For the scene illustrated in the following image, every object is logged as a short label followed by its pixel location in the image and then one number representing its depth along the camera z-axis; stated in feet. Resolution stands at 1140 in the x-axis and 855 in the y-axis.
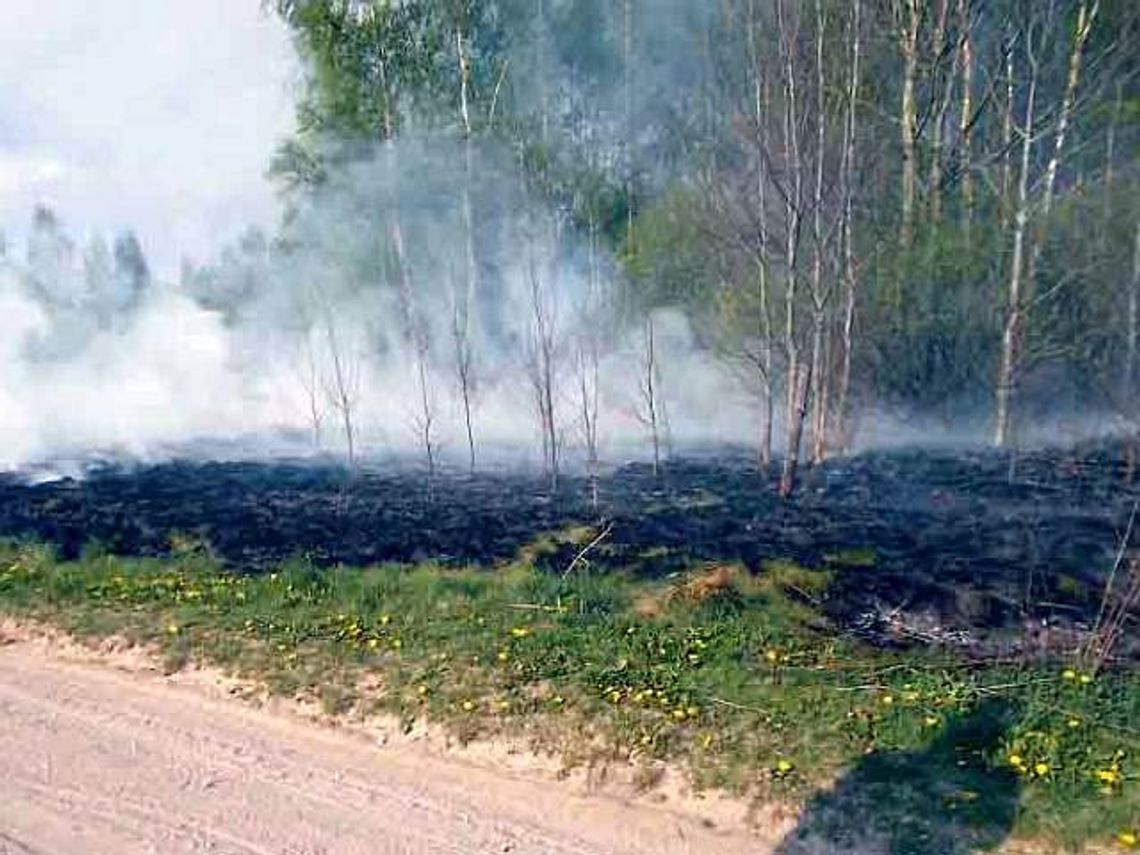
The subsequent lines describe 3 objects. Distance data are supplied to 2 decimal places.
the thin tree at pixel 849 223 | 48.19
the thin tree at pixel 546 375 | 48.14
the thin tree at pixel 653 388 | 65.16
